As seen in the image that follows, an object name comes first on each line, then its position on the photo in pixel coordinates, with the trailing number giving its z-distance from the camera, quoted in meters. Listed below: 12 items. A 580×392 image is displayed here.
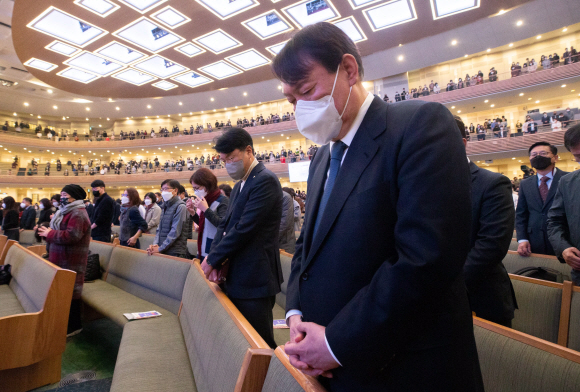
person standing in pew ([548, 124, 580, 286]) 2.20
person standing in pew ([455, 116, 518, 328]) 1.75
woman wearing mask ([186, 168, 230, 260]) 2.87
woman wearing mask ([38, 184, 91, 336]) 3.36
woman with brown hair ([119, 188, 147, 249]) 4.82
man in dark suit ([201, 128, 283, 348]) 1.98
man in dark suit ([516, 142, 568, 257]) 2.96
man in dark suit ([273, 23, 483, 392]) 0.71
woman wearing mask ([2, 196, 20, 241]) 7.11
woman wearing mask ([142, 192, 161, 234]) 5.43
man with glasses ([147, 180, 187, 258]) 4.00
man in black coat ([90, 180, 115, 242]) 4.81
